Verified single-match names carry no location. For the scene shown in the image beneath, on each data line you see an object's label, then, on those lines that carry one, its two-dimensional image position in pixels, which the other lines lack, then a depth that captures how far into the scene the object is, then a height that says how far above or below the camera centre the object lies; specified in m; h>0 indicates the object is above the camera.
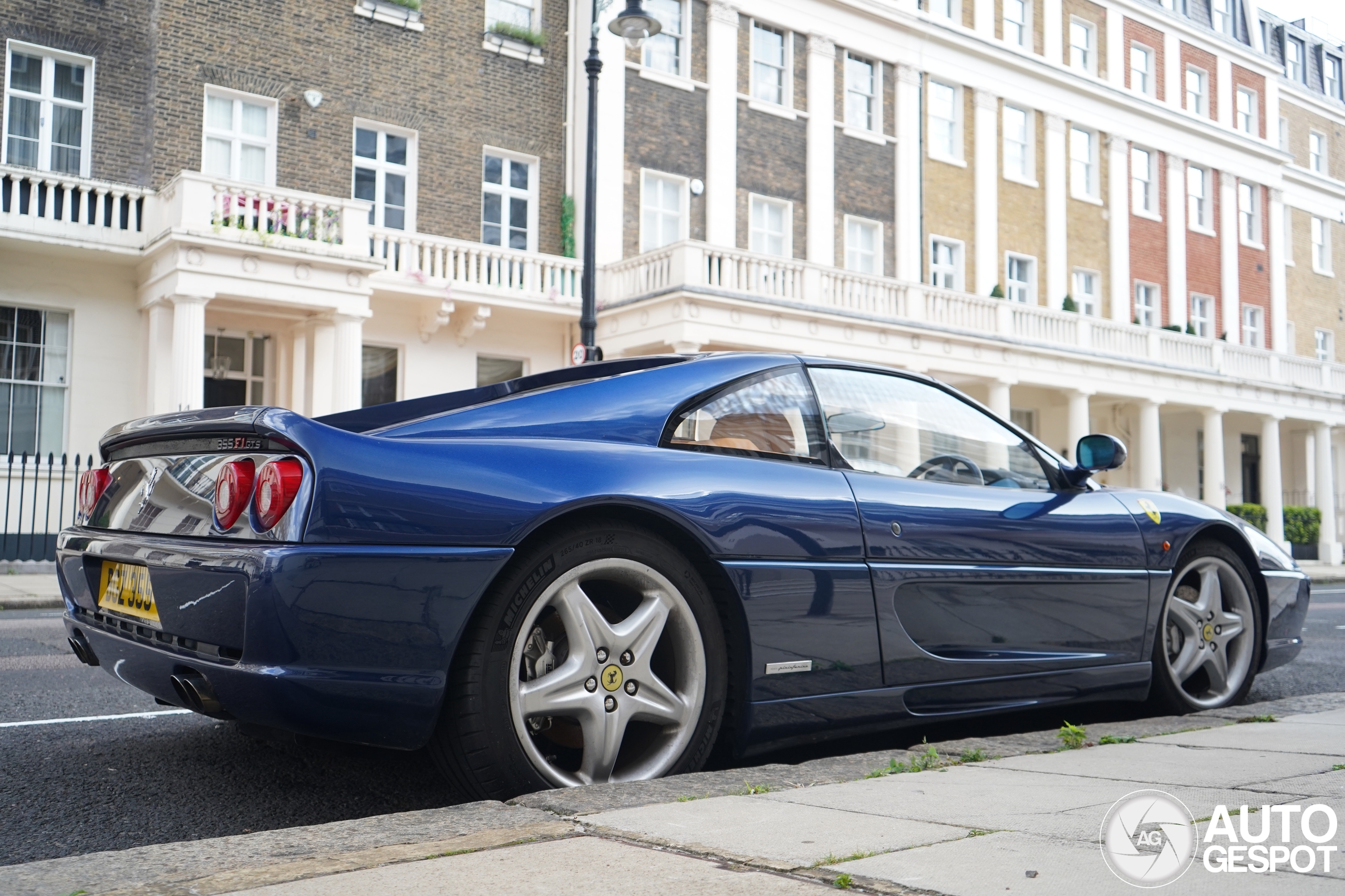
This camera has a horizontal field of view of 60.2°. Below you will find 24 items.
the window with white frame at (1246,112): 35.59 +13.05
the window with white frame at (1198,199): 33.44 +9.74
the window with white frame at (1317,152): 39.75 +13.19
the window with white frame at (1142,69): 32.34 +13.02
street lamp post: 13.10 +4.29
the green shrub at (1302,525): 31.66 +0.27
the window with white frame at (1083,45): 30.92 +13.08
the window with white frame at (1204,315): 33.53 +6.35
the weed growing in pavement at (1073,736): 3.85 -0.69
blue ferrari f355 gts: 2.79 -0.12
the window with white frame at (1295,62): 39.66 +16.28
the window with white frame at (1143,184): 31.77 +9.67
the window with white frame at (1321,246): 38.84 +9.73
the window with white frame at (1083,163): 30.34 +9.74
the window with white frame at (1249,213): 35.22 +9.80
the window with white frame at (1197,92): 34.00 +13.01
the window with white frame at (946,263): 27.03 +6.31
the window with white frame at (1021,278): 28.67 +6.31
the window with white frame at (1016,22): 29.30 +12.94
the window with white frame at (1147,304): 31.69 +6.32
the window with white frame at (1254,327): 35.06 +6.33
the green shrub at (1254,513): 30.67 +0.57
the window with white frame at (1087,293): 30.36 +6.31
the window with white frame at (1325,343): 38.00 +6.31
